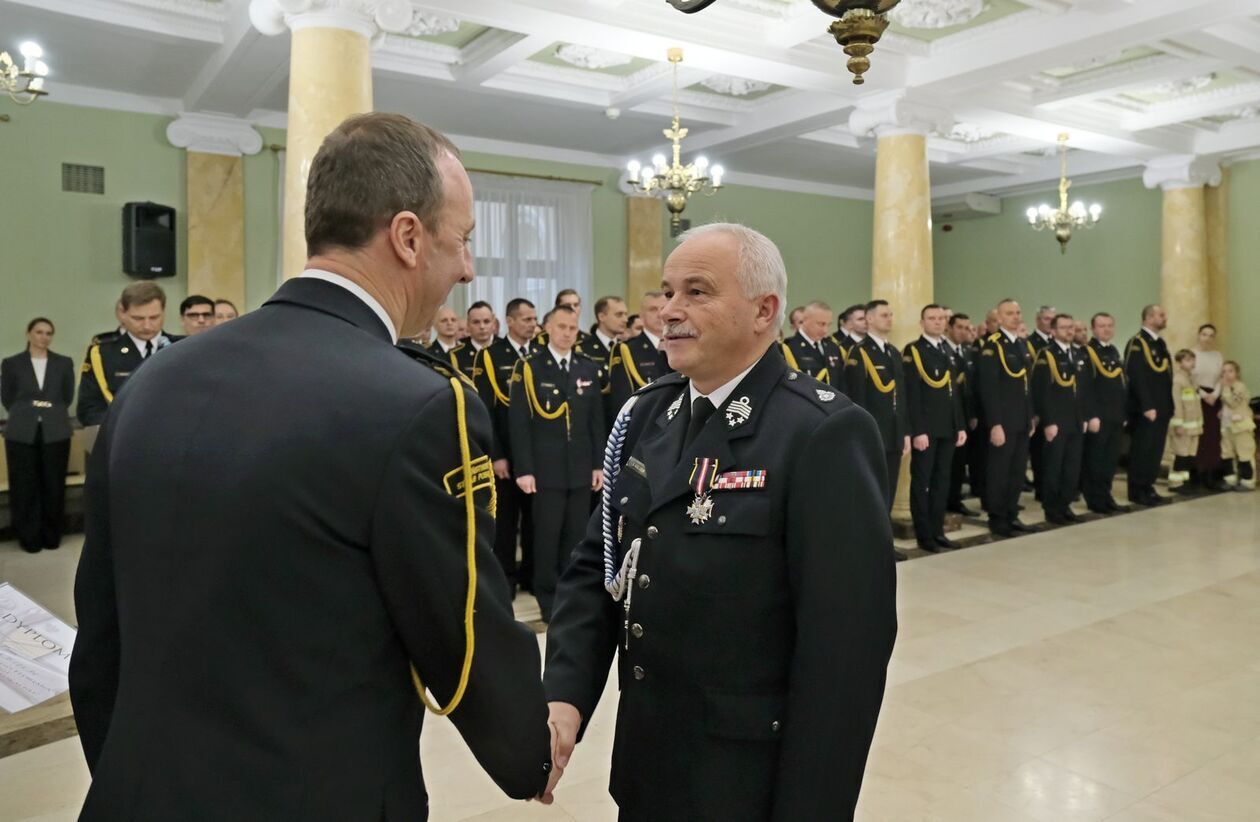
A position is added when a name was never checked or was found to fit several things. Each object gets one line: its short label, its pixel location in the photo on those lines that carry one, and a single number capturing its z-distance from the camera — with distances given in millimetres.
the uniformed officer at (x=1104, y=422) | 8219
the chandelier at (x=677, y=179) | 7344
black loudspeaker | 8492
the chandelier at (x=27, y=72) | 4926
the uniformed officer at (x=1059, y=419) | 7750
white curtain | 10680
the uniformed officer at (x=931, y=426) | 6906
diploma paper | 1901
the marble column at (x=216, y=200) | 8914
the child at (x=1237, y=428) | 9047
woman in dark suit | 6559
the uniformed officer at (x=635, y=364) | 6023
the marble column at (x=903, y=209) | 7824
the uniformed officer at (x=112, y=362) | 4945
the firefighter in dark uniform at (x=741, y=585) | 1454
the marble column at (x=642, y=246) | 11672
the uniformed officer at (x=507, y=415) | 5688
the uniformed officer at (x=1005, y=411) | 7344
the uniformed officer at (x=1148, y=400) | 8516
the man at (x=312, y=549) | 1010
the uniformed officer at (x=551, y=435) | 5246
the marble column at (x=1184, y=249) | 10508
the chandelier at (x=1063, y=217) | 9781
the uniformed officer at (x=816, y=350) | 6707
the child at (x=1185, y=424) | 9070
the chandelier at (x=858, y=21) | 2408
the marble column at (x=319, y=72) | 5016
